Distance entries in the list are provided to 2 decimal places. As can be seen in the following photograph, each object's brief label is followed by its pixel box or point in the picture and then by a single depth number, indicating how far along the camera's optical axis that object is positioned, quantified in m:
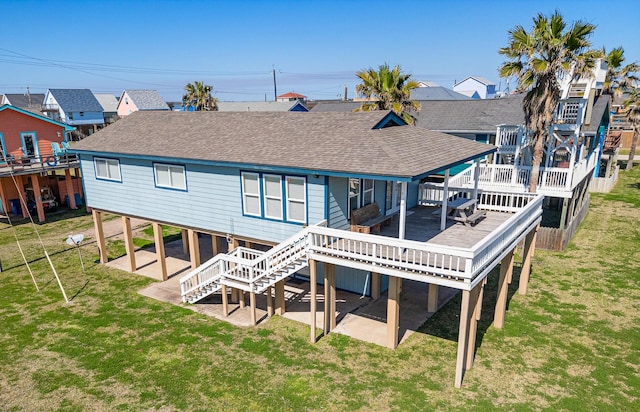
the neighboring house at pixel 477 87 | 71.69
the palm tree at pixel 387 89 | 20.73
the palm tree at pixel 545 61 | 17.30
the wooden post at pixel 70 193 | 30.04
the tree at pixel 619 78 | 33.19
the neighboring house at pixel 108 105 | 75.75
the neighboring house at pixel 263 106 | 61.38
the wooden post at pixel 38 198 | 27.00
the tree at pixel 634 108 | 37.19
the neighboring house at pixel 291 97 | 92.88
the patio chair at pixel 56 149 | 30.88
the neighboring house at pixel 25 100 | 70.19
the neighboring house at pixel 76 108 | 64.31
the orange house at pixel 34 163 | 27.12
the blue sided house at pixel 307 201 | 11.75
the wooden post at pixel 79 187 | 31.91
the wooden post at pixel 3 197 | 27.19
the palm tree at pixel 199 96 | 45.81
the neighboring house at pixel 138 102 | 72.31
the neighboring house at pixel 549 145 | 20.81
